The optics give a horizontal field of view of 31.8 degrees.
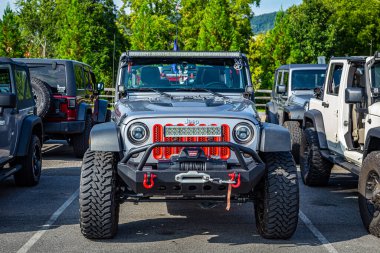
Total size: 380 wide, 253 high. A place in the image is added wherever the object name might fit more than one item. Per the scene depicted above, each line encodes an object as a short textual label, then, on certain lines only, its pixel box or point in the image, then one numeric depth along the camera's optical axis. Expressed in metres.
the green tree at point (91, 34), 43.06
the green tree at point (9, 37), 39.94
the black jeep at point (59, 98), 11.55
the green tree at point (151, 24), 41.16
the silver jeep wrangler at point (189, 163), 5.77
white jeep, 6.69
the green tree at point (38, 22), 61.50
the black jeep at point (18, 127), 8.28
